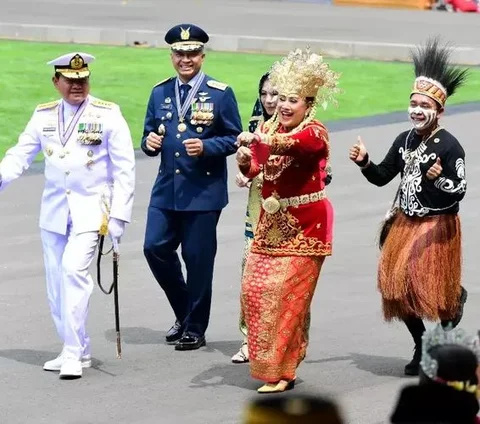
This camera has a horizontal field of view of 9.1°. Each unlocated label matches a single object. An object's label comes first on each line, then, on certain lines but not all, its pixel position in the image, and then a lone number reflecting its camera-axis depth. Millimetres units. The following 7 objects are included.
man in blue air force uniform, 17106
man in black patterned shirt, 15547
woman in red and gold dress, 15106
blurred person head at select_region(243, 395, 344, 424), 6021
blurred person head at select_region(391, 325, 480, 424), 6325
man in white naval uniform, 16148
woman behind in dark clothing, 16665
